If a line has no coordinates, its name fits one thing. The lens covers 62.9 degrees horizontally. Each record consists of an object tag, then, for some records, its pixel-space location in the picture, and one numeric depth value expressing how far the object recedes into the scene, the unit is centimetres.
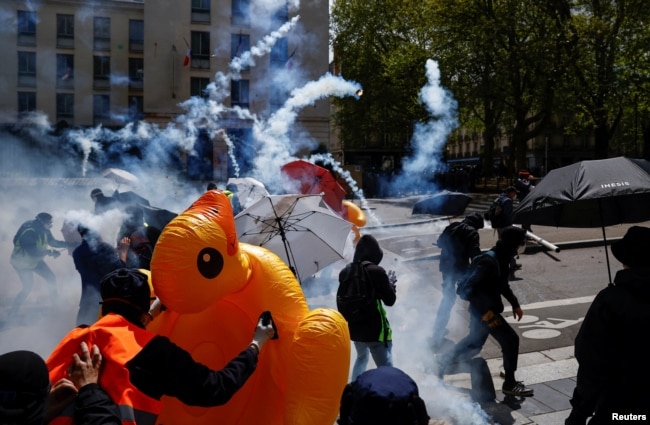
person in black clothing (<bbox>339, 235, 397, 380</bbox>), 460
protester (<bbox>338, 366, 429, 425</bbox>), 188
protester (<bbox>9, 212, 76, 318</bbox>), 774
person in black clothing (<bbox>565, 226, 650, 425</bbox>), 303
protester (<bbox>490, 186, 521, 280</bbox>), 1045
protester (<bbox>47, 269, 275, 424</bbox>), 238
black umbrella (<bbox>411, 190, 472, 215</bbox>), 911
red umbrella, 838
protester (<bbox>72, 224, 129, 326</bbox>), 549
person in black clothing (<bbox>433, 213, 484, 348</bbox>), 646
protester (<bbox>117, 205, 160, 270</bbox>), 545
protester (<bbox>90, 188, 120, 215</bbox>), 799
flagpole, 2812
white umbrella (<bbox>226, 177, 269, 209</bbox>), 961
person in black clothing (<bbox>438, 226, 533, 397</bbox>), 497
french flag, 2680
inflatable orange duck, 282
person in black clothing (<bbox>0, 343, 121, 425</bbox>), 194
